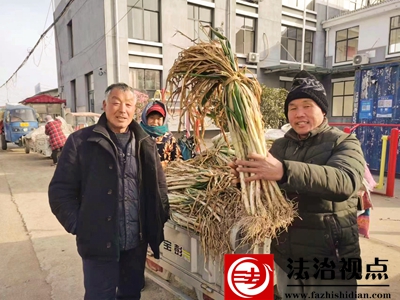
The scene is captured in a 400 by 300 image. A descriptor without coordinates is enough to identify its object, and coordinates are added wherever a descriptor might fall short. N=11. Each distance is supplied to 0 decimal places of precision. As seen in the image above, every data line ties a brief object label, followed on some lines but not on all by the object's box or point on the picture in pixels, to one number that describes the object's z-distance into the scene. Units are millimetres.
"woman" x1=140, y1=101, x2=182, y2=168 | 2895
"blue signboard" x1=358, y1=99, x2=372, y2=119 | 6318
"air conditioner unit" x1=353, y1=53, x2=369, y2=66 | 13672
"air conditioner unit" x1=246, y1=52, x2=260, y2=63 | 14164
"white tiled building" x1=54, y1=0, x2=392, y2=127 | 11750
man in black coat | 1555
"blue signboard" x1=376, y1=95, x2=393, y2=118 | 5945
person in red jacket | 8172
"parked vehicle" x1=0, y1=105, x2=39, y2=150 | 12242
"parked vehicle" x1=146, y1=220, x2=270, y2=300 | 1604
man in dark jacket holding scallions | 1249
